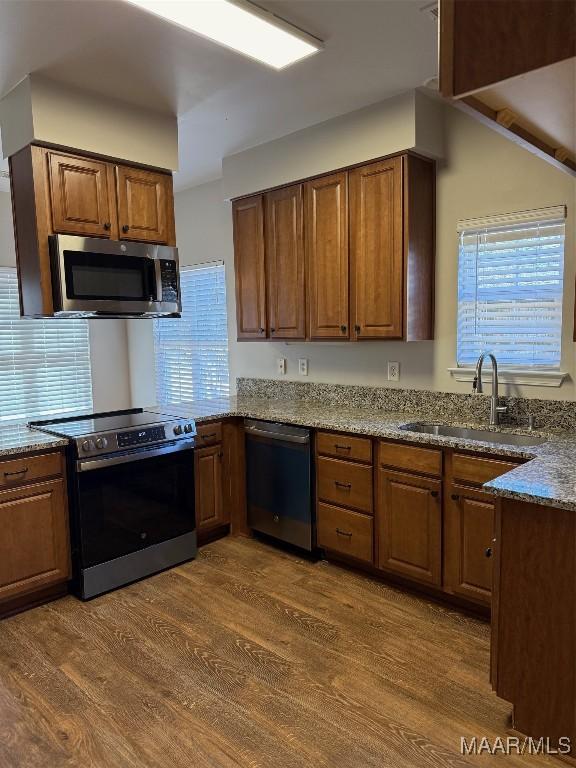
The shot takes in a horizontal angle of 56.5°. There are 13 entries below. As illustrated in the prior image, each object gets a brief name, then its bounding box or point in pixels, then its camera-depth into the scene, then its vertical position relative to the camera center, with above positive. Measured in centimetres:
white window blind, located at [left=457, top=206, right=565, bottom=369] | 279 +20
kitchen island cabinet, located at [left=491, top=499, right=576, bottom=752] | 174 -99
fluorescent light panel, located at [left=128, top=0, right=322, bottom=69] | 204 +124
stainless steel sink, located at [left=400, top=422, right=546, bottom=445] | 270 -58
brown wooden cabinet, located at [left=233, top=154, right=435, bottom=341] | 306 +46
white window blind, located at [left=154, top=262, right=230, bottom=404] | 471 -11
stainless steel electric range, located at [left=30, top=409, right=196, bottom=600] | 287 -92
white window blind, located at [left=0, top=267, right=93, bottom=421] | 479 -26
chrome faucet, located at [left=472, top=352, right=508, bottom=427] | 285 -33
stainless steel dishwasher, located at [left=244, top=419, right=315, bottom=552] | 327 -97
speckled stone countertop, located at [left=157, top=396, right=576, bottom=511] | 179 -55
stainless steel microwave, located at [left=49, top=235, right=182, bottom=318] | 284 +31
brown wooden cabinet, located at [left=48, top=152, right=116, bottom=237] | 286 +76
